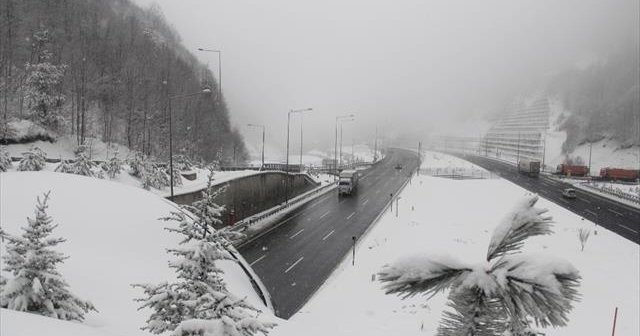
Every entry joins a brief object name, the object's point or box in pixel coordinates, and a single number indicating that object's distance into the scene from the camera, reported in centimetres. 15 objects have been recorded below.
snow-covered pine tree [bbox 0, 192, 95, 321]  851
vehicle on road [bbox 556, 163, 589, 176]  8788
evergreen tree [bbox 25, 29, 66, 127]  5456
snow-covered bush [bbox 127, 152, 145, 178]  3581
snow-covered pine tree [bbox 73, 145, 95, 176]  2850
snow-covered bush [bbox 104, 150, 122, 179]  3312
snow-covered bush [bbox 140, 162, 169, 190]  3494
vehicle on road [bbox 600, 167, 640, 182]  8194
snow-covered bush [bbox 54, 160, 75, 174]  2820
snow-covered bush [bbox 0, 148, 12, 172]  2627
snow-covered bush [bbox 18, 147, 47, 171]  2662
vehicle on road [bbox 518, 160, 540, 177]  8412
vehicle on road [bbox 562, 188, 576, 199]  6154
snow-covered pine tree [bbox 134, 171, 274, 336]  586
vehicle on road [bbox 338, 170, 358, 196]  6153
